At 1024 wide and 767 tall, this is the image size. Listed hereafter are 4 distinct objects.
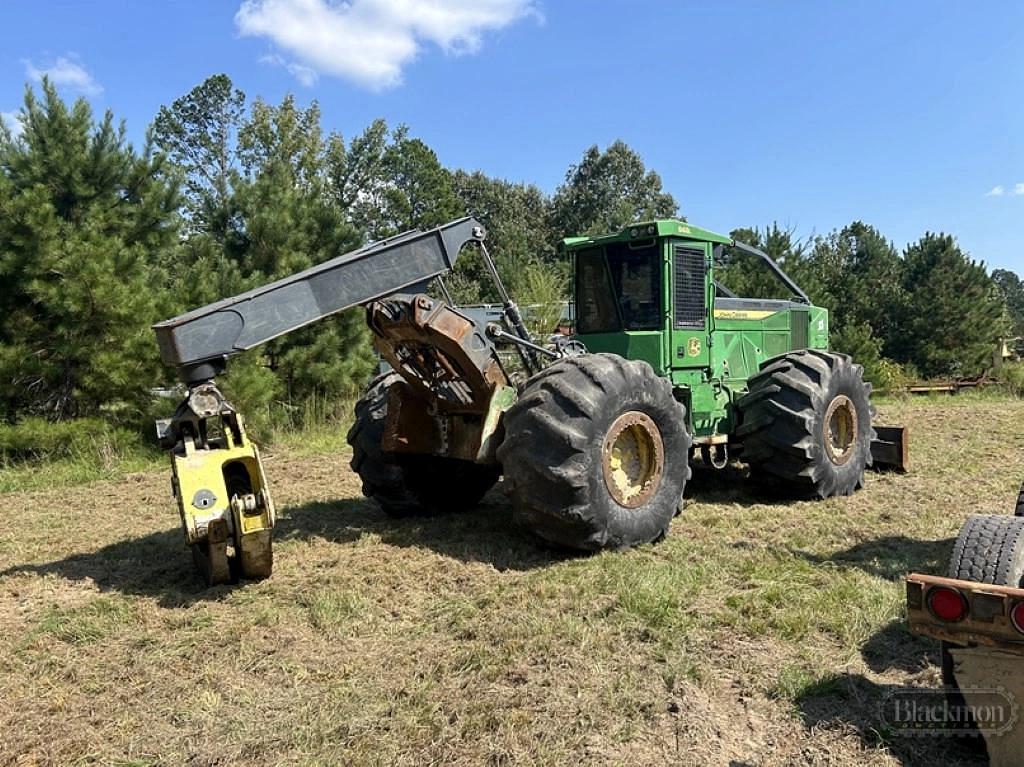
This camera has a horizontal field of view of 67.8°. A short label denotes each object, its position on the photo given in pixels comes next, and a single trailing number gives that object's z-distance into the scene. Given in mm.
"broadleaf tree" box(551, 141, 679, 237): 45344
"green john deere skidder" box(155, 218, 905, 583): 4453
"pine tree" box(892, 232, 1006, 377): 24078
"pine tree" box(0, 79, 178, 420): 9812
